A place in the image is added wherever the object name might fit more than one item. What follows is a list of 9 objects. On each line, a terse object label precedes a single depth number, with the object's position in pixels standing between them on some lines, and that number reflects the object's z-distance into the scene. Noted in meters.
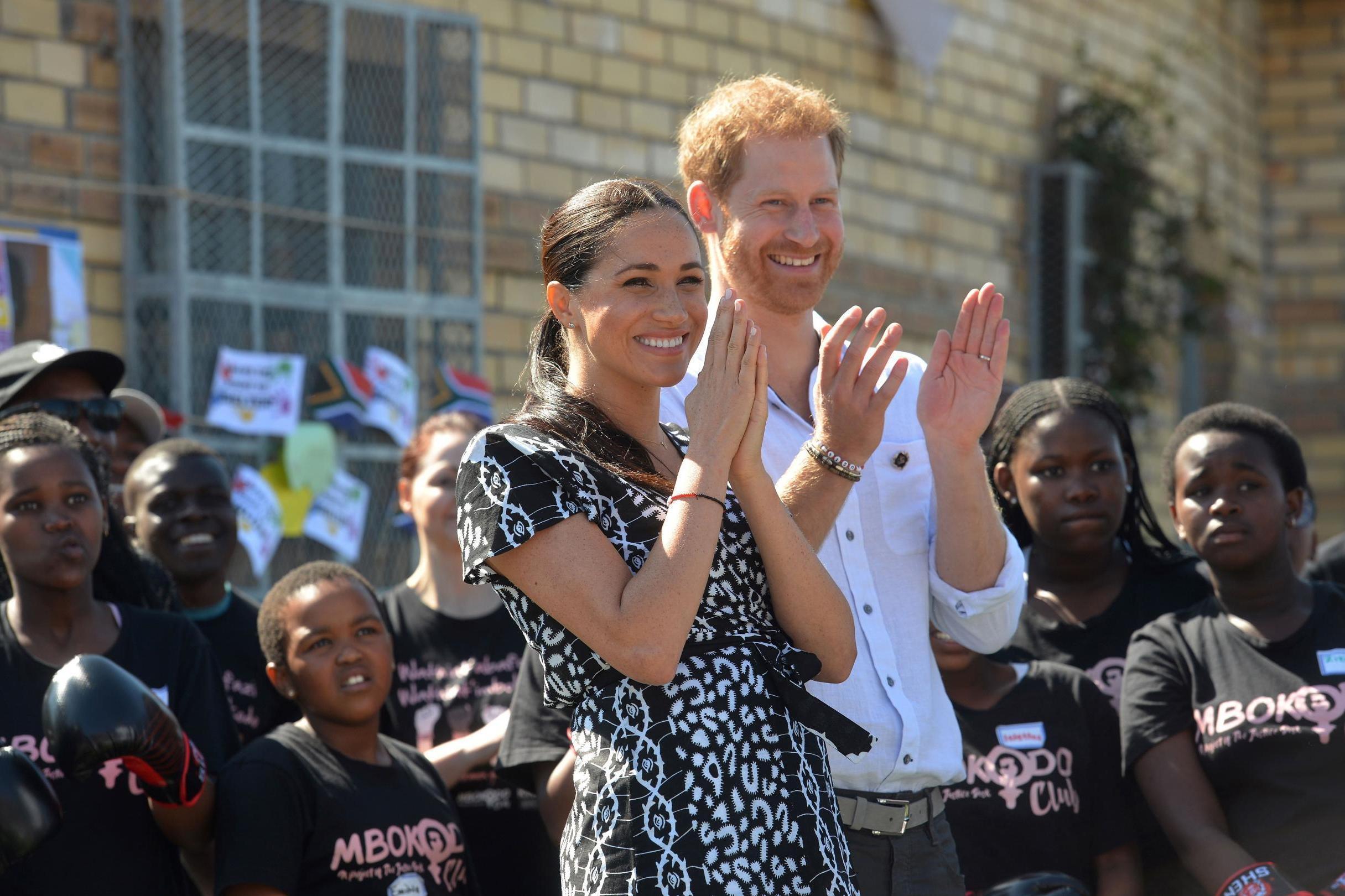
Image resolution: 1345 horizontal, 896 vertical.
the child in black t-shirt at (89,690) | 6.49
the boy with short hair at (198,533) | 8.38
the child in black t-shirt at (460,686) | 8.05
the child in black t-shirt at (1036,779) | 7.26
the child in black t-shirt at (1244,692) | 6.86
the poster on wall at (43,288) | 12.16
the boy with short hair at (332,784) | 6.81
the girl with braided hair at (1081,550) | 7.89
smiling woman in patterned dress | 4.84
